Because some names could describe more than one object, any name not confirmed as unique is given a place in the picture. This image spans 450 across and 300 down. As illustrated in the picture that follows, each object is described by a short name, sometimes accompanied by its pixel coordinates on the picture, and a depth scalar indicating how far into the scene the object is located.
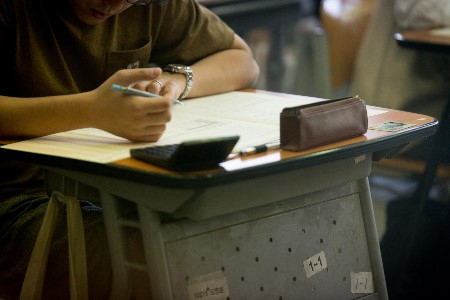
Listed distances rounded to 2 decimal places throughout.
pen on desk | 2.12
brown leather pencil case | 2.14
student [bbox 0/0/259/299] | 2.23
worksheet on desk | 2.18
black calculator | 2.04
